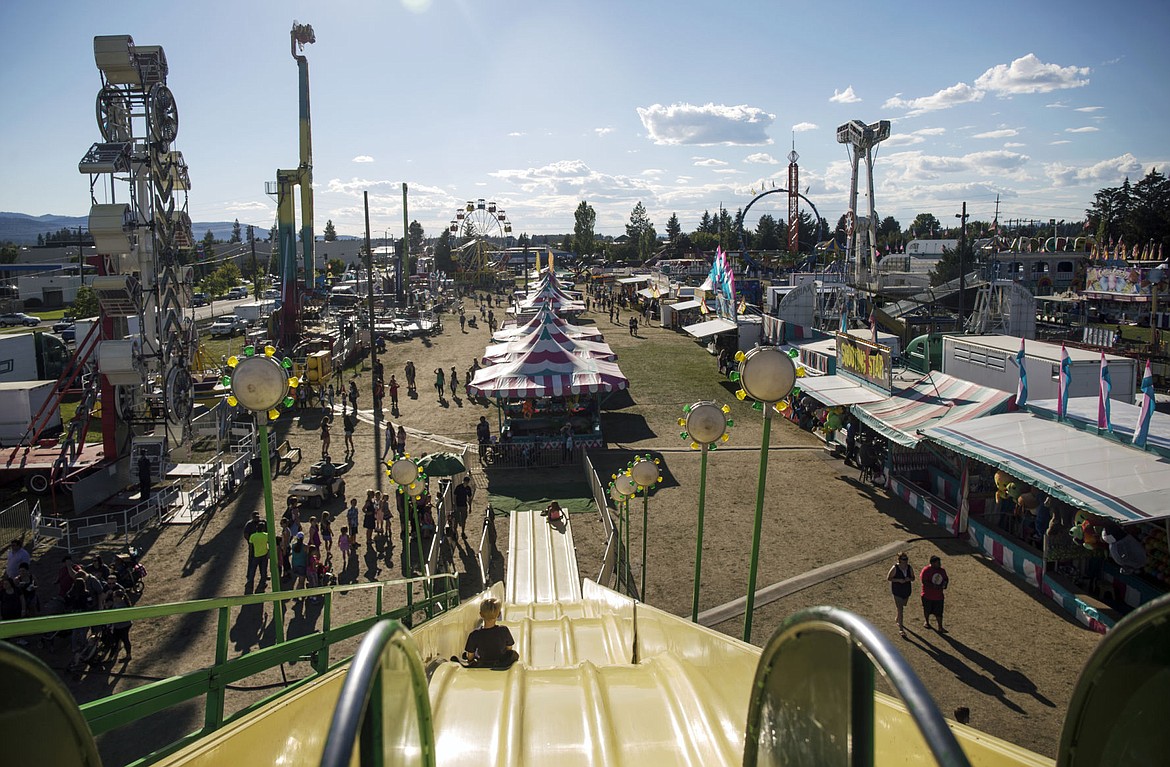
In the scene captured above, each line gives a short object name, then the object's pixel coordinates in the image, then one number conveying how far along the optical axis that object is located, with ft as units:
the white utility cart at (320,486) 57.06
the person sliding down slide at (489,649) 20.79
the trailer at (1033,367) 52.49
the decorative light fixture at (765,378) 23.06
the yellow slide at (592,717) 9.27
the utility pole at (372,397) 65.63
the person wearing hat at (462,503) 54.39
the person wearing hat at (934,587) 36.50
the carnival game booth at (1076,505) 35.63
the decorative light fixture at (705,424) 29.53
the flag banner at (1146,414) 37.32
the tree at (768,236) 394.11
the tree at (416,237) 414.82
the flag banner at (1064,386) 43.62
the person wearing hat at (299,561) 42.47
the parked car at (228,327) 152.05
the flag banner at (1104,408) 41.09
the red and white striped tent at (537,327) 93.33
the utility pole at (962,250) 109.18
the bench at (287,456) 67.88
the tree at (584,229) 433.07
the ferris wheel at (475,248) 293.64
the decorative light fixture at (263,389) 23.11
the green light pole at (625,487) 38.47
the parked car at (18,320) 164.35
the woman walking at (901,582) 37.22
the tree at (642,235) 423.23
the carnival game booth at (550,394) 71.61
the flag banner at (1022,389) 48.75
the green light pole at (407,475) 37.40
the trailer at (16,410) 70.15
